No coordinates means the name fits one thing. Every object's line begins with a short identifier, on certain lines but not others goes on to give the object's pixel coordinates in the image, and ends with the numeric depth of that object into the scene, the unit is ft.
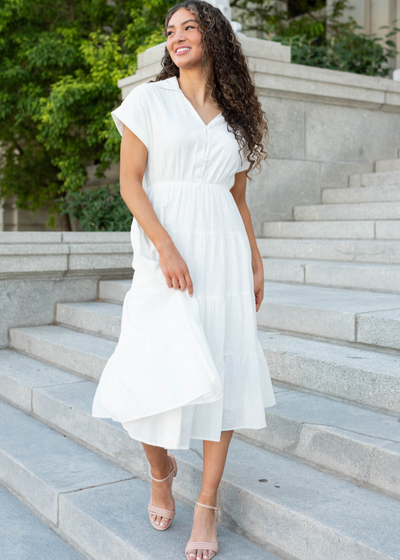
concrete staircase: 7.98
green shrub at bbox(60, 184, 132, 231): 27.66
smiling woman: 7.38
